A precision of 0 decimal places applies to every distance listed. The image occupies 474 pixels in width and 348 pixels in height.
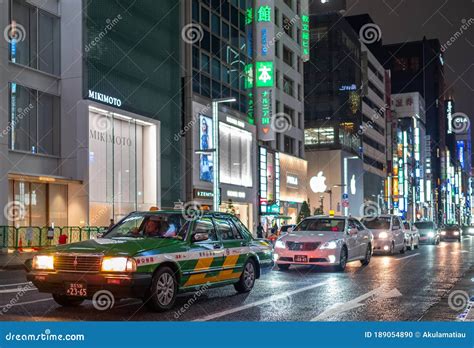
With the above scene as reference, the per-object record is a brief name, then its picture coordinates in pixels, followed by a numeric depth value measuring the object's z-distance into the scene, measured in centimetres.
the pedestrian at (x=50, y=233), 2855
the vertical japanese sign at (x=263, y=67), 5428
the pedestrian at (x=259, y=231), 4546
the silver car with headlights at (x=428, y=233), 4227
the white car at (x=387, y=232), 2745
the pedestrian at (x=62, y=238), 2620
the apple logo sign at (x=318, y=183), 8281
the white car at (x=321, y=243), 1836
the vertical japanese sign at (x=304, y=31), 7006
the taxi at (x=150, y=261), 967
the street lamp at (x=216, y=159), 3347
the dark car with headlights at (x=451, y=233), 4994
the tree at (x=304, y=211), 5806
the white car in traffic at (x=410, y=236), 3145
